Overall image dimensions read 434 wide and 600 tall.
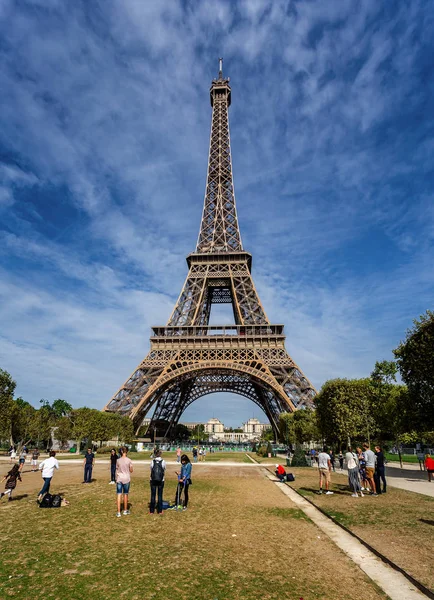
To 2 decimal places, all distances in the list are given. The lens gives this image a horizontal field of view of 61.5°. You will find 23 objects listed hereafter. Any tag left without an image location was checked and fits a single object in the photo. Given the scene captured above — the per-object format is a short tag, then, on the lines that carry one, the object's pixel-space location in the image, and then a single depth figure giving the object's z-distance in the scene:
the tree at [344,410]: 30.89
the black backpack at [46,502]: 11.05
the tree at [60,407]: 102.22
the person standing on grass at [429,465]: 19.41
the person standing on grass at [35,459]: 27.23
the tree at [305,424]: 41.00
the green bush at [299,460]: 27.64
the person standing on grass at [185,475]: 10.74
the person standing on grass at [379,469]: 14.36
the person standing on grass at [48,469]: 11.03
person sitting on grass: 18.75
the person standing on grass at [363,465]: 15.23
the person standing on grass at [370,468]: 14.24
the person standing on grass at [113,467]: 16.59
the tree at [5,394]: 38.47
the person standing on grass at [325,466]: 13.86
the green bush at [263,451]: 43.03
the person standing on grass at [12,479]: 11.77
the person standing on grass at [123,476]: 9.59
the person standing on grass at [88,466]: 16.12
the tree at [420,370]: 22.53
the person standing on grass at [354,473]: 13.62
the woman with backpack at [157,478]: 9.85
